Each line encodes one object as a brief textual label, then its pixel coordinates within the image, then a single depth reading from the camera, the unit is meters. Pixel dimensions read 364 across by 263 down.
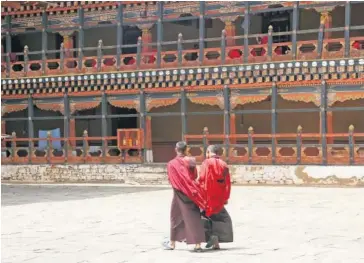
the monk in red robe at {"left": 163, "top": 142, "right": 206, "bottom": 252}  15.61
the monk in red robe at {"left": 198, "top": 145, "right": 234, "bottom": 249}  15.85
